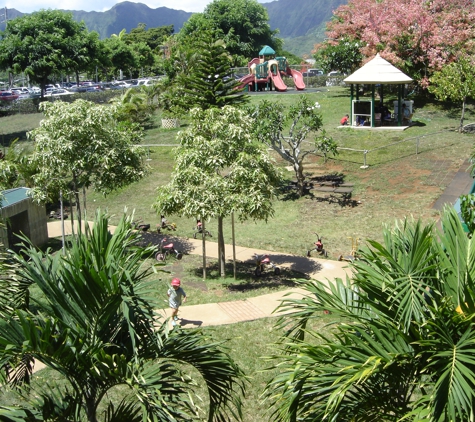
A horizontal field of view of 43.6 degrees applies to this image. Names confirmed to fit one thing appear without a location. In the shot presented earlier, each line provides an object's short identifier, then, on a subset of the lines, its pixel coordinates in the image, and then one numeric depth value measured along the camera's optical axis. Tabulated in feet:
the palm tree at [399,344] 14.56
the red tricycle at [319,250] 53.62
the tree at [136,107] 110.12
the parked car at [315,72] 199.96
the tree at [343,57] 117.19
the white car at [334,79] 153.07
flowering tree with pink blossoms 102.12
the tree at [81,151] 51.75
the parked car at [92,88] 198.78
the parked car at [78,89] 197.92
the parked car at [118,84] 203.10
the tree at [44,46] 147.74
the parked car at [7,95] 184.16
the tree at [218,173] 45.06
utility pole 171.71
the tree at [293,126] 68.80
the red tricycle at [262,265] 49.90
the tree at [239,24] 229.04
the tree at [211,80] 97.25
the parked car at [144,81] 190.37
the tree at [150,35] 331.98
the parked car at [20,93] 194.88
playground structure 141.33
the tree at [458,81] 88.79
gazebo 91.09
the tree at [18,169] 64.28
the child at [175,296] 37.04
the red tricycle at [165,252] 53.16
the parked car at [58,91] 191.98
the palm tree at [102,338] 15.70
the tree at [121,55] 236.43
